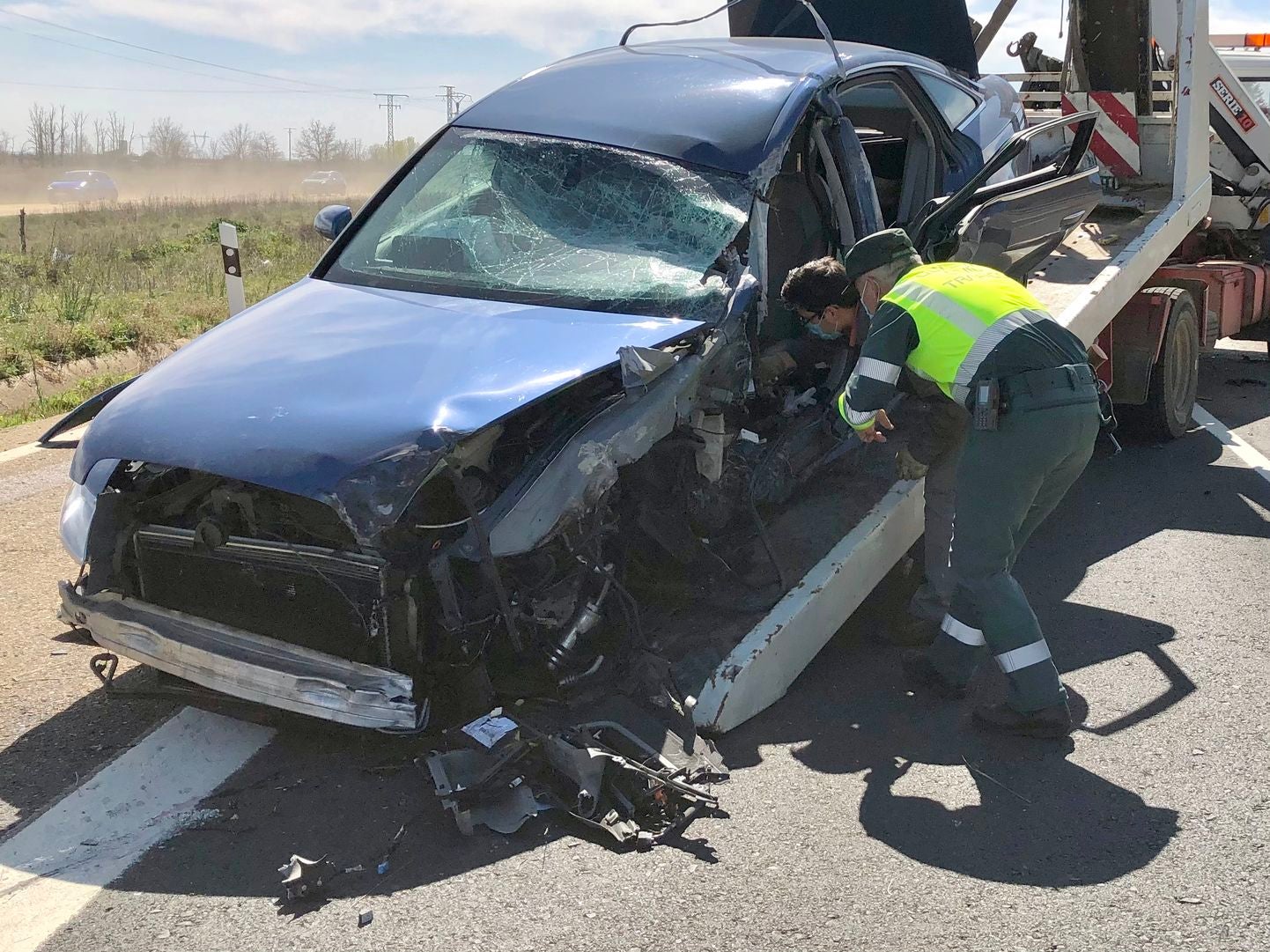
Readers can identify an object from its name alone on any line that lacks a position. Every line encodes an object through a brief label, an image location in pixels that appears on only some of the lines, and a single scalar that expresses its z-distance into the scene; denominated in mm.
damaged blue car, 3455
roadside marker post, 9109
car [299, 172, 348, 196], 59741
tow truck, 6332
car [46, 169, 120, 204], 48219
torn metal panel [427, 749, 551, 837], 3260
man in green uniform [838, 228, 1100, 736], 3748
